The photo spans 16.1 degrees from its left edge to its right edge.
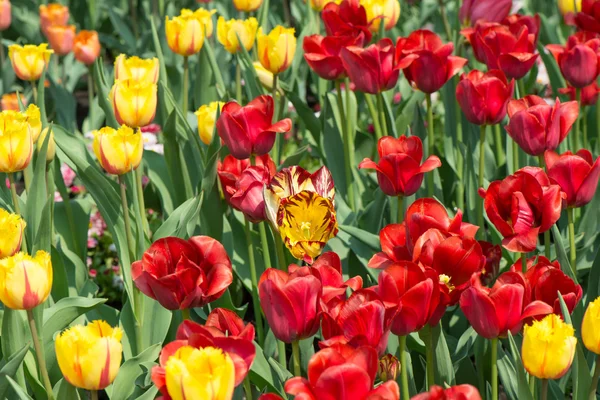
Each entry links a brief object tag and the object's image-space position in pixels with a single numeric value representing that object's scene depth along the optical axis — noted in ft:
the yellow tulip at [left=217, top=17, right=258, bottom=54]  8.87
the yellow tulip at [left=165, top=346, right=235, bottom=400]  5.93
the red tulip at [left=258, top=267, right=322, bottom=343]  6.35
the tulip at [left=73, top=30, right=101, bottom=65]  9.91
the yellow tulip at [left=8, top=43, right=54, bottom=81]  8.36
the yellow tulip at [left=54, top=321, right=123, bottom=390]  6.31
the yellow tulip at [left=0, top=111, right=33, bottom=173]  7.20
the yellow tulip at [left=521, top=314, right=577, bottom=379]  6.20
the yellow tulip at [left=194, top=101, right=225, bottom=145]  8.08
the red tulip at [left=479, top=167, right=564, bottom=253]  6.71
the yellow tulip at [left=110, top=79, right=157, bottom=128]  7.56
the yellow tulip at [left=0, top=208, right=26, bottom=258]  6.83
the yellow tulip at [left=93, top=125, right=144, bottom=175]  7.22
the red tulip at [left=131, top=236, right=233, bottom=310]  6.59
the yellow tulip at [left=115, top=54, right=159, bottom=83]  8.03
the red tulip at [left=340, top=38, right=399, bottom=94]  7.81
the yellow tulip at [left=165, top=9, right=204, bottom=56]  8.64
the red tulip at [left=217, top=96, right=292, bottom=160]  7.34
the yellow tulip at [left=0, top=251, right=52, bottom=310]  6.53
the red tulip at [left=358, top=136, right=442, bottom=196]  7.18
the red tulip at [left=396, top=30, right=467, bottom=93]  7.86
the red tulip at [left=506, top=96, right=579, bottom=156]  7.37
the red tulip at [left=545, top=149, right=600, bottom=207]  7.00
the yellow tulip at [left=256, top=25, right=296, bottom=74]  8.26
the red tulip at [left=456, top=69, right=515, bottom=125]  7.67
